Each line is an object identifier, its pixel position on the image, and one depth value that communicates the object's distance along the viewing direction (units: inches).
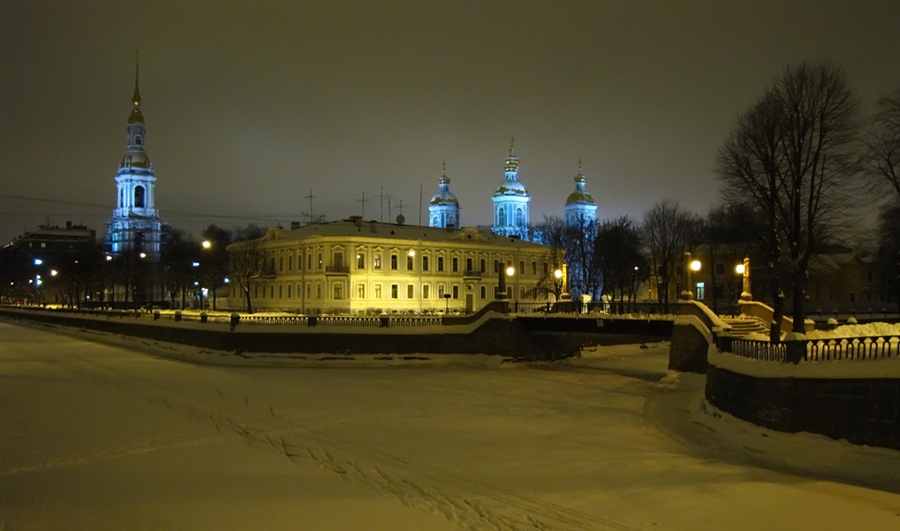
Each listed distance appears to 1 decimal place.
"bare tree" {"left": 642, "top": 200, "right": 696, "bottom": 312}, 2647.6
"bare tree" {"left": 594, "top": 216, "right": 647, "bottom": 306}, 2854.3
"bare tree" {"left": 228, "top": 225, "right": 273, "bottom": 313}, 3038.9
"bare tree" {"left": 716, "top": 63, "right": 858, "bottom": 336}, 1219.9
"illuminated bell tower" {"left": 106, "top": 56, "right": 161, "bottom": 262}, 5322.3
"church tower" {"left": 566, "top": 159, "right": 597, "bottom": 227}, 4928.6
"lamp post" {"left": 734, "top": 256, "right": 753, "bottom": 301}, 1483.8
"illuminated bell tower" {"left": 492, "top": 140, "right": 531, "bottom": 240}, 4785.9
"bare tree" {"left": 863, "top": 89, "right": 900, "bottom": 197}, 1025.5
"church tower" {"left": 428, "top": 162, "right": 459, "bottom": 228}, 4699.8
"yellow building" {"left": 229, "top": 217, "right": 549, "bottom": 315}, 2901.1
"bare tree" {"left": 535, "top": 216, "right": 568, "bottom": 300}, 2895.9
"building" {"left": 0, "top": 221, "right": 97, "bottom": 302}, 4865.7
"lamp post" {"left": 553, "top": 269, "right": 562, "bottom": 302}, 2428.6
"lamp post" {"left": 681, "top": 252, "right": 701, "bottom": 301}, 1441.9
